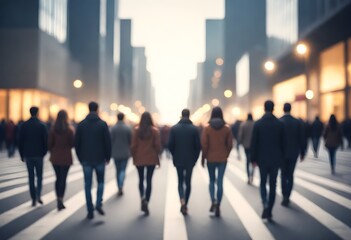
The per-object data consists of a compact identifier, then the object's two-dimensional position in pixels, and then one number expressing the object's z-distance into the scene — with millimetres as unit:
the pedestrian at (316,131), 21525
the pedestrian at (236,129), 21566
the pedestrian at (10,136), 21641
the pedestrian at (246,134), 12758
